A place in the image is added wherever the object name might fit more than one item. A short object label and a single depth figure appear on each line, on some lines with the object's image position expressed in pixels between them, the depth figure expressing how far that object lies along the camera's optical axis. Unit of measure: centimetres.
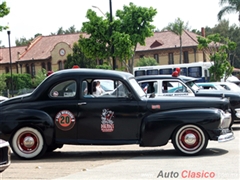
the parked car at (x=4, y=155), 806
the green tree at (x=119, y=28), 3609
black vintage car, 1091
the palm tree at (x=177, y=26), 6702
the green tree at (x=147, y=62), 7550
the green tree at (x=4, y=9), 3108
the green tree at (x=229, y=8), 5691
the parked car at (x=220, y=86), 2152
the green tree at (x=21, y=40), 14812
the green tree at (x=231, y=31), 10600
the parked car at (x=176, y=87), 1575
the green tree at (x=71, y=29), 15250
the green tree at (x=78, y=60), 7304
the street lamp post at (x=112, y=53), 3326
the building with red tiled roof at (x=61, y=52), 8006
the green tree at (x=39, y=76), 7976
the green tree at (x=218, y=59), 4674
